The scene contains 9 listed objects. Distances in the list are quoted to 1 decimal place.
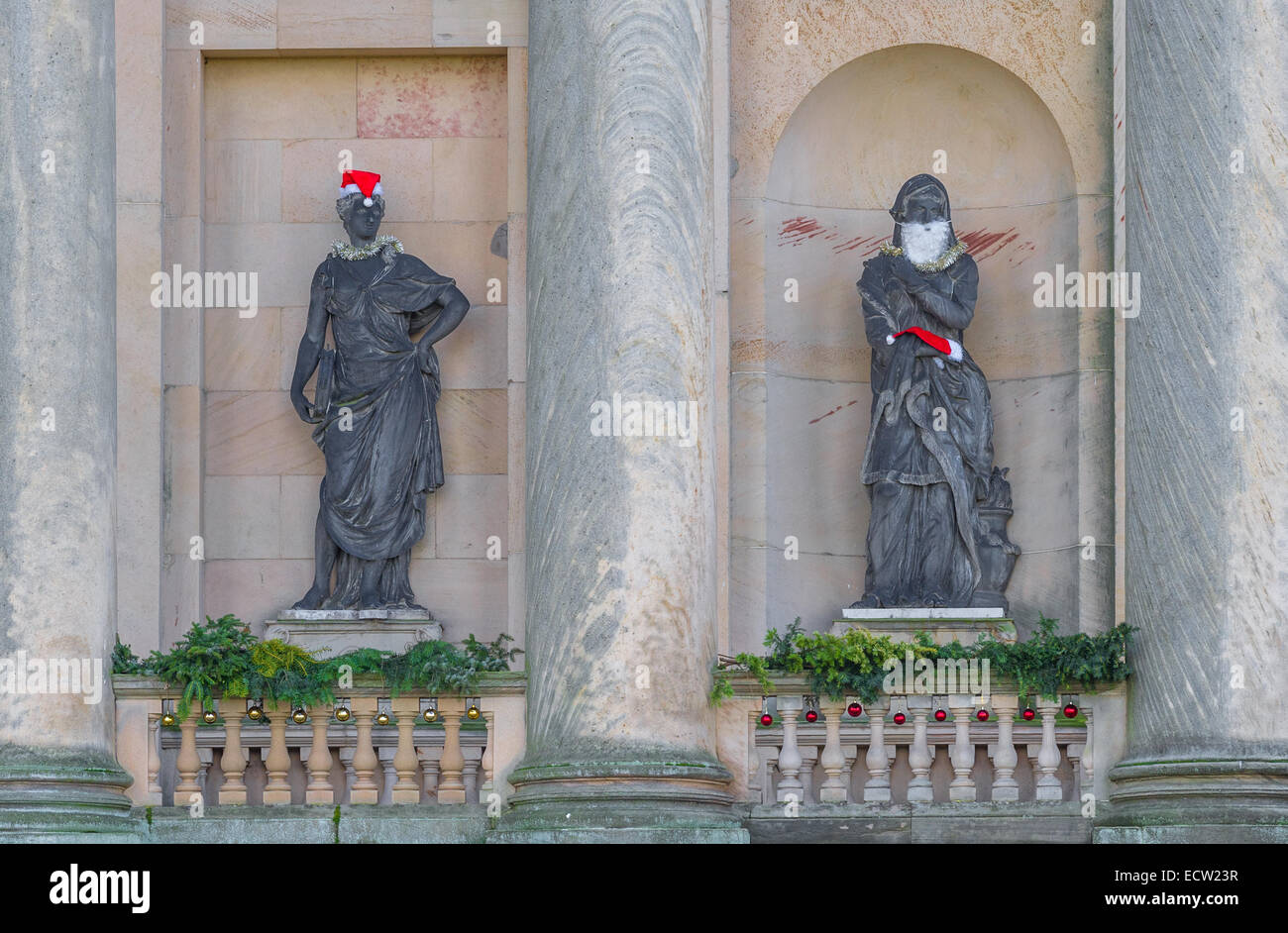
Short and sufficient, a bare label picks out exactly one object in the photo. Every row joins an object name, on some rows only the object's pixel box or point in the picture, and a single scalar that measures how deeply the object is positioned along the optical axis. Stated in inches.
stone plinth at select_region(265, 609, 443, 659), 834.8
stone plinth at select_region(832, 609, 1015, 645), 815.1
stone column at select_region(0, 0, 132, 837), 740.6
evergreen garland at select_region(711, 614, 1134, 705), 758.5
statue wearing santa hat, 845.2
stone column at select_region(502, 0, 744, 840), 738.8
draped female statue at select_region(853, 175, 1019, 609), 833.5
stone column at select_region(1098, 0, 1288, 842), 732.0
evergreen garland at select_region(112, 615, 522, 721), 757.3
